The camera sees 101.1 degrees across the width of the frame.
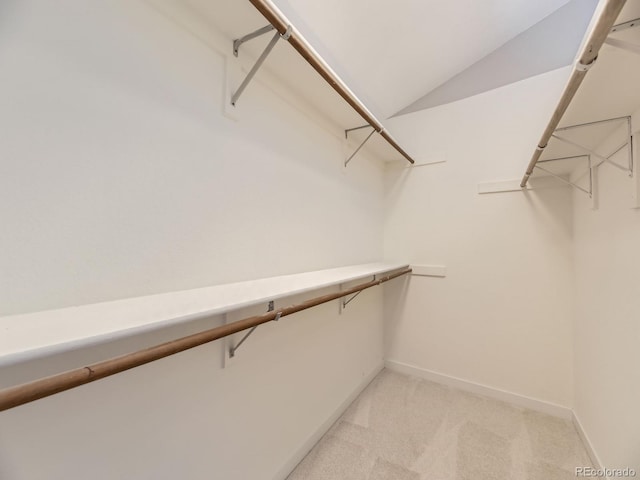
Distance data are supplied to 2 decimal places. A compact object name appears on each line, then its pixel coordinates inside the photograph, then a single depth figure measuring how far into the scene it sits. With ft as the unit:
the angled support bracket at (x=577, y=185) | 5.26
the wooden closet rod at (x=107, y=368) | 1.50
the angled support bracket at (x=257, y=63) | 3.08
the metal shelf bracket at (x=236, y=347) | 3.67
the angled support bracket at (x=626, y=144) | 3.90
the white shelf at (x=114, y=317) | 1.56
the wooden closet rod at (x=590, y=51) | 1.89
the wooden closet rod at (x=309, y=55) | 2.80
